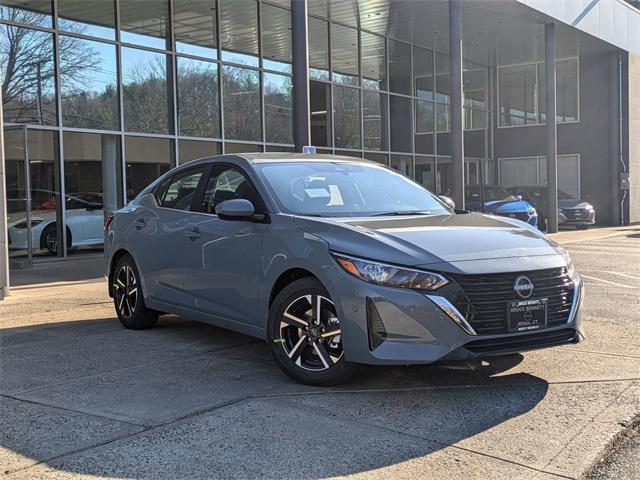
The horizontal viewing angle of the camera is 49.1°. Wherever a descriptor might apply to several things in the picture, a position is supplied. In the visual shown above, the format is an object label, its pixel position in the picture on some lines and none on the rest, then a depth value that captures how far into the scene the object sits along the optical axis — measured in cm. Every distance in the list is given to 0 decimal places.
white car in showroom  1386
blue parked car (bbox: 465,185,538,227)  1867
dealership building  1436
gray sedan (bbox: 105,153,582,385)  430
